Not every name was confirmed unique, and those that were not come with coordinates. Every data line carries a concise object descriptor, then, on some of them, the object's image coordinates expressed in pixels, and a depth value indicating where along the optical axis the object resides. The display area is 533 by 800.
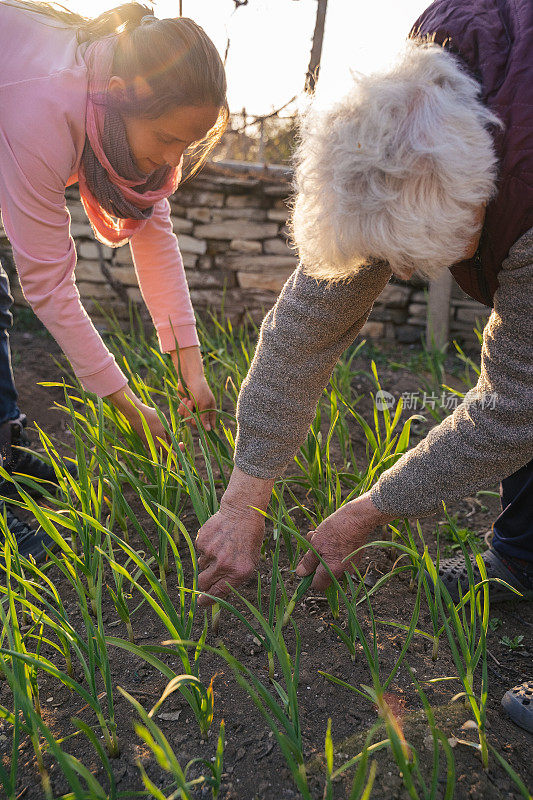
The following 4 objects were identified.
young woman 1.40
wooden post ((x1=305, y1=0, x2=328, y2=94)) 3.74
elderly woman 0.95
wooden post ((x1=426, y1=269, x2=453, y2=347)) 3.89
